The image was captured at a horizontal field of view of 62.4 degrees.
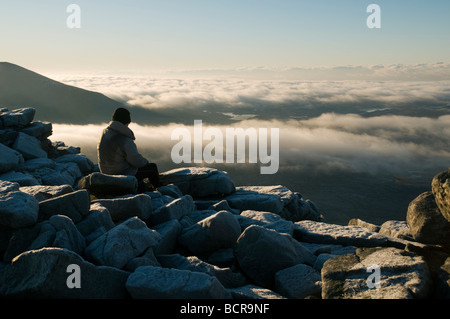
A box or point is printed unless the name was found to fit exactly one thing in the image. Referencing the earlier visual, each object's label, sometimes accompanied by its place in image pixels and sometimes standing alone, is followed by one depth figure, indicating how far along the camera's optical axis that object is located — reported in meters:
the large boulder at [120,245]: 6.46
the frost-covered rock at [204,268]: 6.80
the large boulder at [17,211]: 6.45
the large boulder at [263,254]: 7.32
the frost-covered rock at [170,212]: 9.48
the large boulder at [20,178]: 11.55
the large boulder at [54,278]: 5.40
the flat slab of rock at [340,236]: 9.02
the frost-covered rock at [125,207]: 9.02
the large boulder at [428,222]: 8.23
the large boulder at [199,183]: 15.56
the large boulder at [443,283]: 5.66
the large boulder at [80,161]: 18.00
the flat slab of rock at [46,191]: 8.51
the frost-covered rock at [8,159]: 12.87
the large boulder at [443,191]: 6.92
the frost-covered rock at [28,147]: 15.74
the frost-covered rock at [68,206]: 7.53
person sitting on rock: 11.76
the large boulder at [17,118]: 16.92
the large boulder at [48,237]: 6.39
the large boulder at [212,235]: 8.36
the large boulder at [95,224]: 7.46
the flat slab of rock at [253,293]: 5.92
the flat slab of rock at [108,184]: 10.22
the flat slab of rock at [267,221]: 9.97
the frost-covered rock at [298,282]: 6.48
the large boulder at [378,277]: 5.62
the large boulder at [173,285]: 5.37
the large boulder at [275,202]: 14.38
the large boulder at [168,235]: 7.96
